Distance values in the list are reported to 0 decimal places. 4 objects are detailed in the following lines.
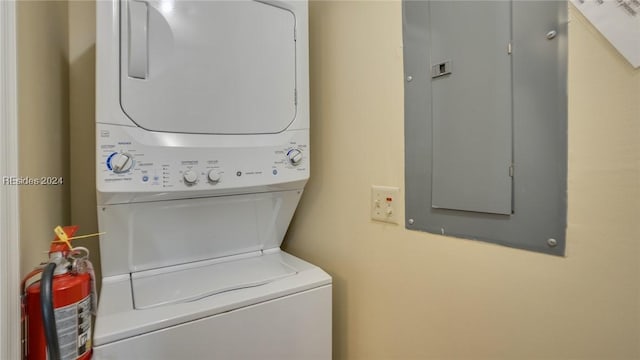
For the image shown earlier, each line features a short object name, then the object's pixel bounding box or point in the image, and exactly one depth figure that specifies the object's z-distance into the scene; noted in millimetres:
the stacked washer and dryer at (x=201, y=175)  922
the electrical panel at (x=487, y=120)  791
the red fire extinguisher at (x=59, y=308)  691
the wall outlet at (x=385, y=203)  1170
